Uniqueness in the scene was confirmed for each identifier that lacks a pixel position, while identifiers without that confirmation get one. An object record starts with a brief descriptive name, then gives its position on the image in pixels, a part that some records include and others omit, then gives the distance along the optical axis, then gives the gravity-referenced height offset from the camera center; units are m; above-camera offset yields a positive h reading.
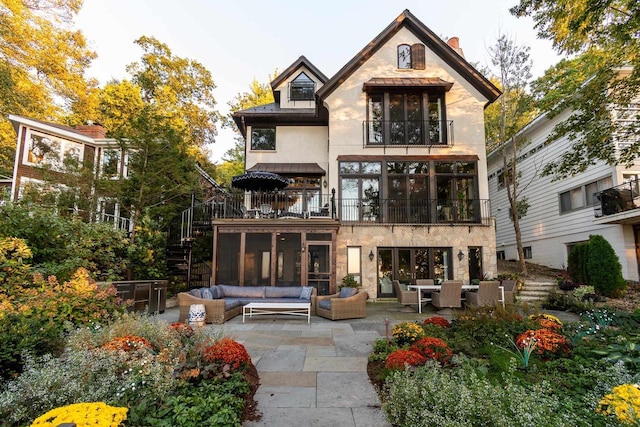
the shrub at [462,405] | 2.43 -1.22
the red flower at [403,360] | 3.94 -1.29
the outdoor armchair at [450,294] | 9.27 -1.08
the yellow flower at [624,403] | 2.21 -1.06
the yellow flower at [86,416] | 1.93 -1.02
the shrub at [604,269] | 10.48 -0.37
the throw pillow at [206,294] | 8.71 -1.07
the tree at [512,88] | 14.09 +7.74
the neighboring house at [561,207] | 11.98 +2.27
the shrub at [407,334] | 5.16 -1.25
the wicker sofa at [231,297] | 7.96 -1.23
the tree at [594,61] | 7.64 +5.19
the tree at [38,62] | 17.55 +11.42
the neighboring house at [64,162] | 12.11 +4.18
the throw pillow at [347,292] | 9.20 -1.05
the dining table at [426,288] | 9.46 -0.98
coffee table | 8.28 -1.41
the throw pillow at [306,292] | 9.73 -1.11
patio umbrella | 11.31 +2.69
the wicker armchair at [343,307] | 8.53 -1.38
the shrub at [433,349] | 4.25 -1.27
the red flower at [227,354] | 3.80 -1.20
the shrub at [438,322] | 6.29 -1.30
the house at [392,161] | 12.93 +4.17
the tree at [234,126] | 24.77 +10.81
